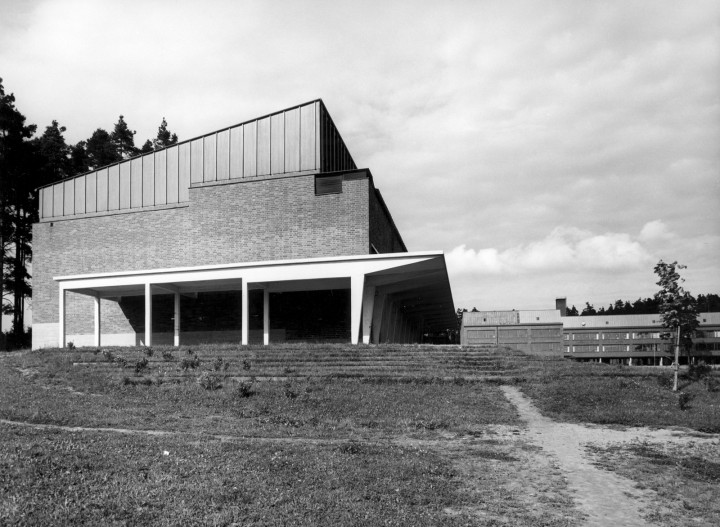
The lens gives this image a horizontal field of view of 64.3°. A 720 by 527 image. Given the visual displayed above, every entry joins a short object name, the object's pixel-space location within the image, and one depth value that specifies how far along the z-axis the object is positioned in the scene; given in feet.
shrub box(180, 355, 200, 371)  65.12
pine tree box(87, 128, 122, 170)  200.64
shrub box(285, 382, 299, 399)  48.80
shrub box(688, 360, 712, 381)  62.59
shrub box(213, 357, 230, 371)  64.39
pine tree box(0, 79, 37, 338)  141.79
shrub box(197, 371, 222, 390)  53.47
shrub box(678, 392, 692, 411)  47.01
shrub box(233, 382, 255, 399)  49.62
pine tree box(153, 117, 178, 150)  223.92
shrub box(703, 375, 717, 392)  56.00
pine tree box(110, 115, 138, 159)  206.49
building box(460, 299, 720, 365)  229.25
